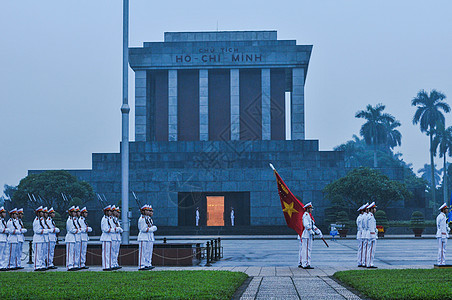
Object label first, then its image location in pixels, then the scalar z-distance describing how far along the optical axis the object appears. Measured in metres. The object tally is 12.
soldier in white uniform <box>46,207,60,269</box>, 20.69
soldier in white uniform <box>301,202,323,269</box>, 19.95
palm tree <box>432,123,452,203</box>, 84.88
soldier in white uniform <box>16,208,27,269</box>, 21.16
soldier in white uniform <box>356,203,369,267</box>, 20.42
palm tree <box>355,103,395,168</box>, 98.81
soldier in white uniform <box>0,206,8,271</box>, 20.81
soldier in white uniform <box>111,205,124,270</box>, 20.30
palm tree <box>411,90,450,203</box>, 87.31
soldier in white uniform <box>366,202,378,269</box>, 20.06
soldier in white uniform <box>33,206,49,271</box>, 20.24
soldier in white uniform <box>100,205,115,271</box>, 19.95
